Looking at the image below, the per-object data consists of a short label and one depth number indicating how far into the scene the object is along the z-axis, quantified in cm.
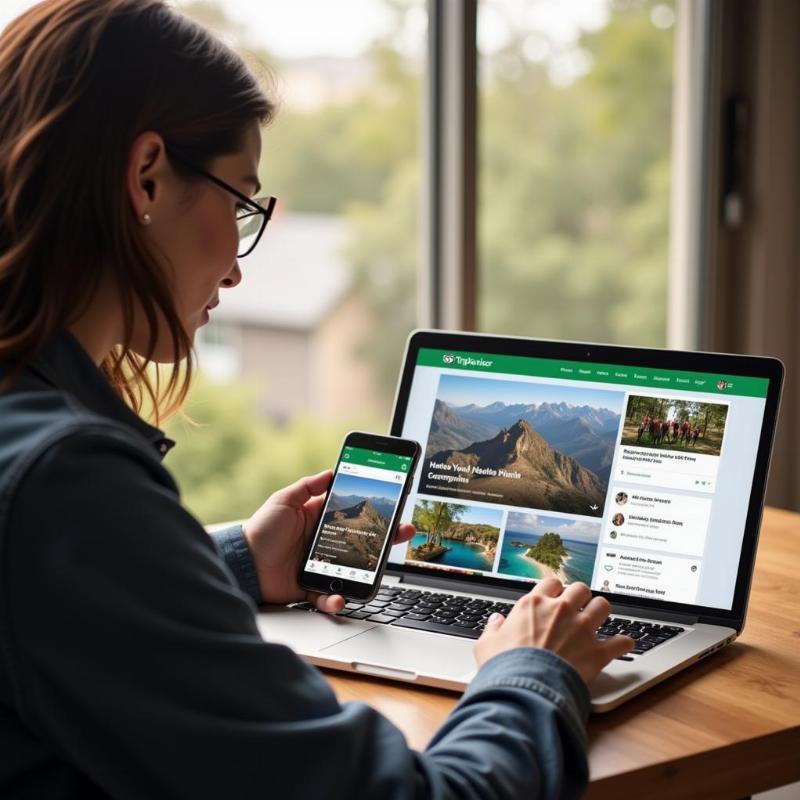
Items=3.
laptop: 109
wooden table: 84
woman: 64
